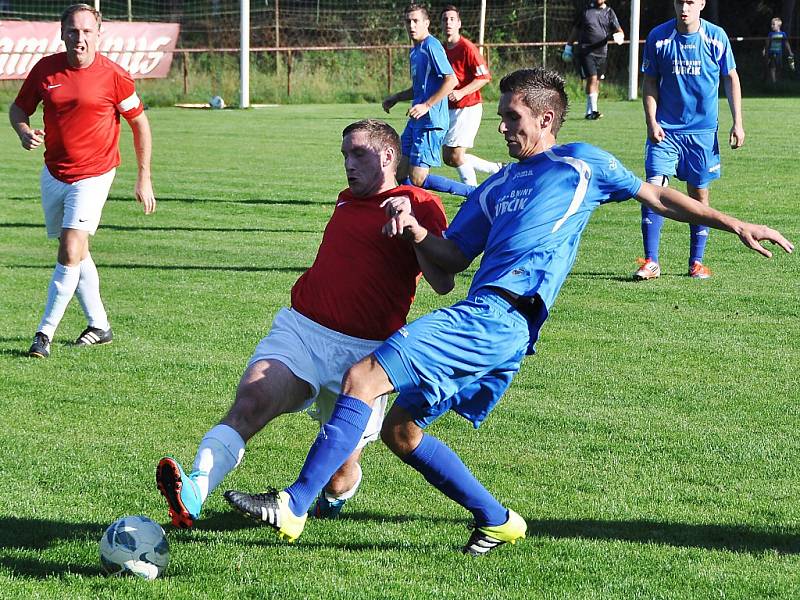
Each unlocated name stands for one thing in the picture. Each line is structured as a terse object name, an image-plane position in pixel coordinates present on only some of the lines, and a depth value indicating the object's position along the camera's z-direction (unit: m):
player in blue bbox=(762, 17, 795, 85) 68.00
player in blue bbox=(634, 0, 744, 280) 18.95
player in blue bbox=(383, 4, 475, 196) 22.98
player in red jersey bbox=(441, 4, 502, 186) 24.52
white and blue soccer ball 7.98
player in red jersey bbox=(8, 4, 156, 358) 15.09
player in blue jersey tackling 7.90
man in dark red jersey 8.77
